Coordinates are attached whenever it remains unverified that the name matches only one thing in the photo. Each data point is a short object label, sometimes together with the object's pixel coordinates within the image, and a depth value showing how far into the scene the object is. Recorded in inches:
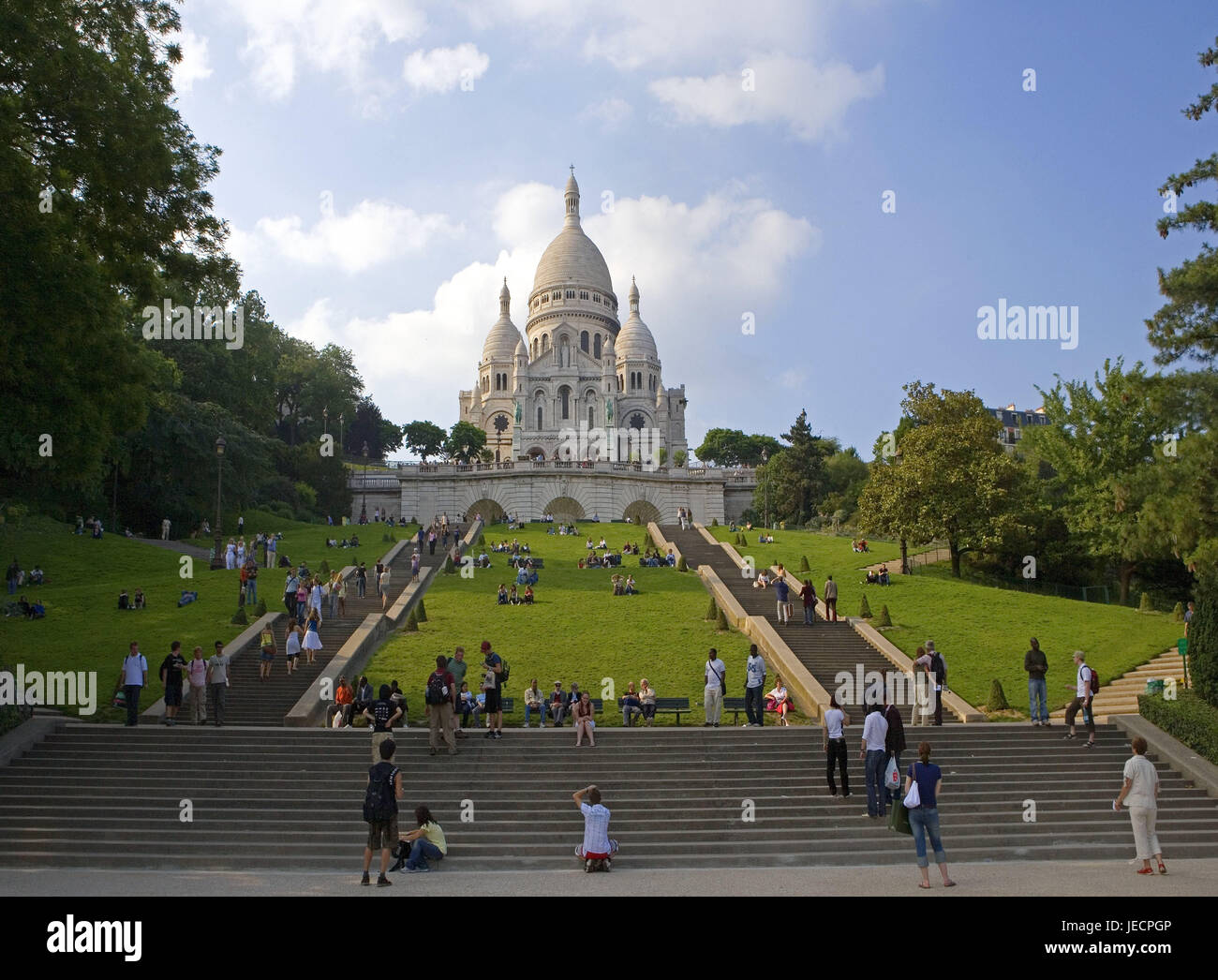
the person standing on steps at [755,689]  729.6
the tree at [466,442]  4104.3
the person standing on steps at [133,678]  692.1
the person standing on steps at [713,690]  732.7
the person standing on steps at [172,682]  718.5
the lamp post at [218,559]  1457.9
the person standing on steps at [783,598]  1084.5
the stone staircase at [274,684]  788.0
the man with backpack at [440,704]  630.5
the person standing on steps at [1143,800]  445.4
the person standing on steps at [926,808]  420.5
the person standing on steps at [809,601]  1080.8
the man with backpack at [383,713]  665.0
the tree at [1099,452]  1492.4
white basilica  4611.2
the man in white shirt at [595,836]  478.6
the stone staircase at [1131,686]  835.4
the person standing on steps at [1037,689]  714.8
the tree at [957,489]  1482.5
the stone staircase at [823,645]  947.3
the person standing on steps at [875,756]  536.7
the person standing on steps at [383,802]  430.0
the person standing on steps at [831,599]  1110.5
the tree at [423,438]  4389.8
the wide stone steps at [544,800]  517.0
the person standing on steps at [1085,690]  687.7
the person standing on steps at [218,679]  730.8
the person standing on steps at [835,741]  566.9
